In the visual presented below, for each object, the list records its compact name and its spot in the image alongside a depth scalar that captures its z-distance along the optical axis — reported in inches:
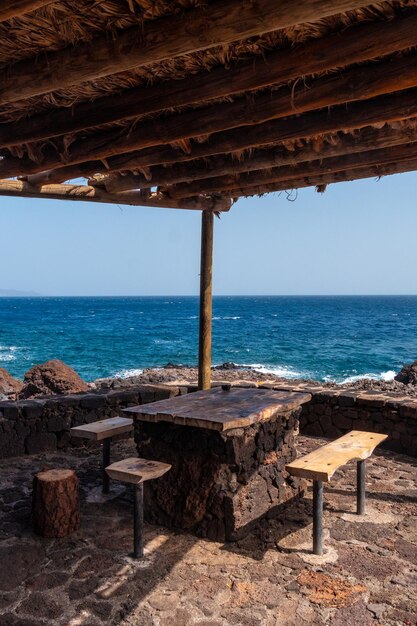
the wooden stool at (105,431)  192.1
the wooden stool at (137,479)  150.3
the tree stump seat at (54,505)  162.6
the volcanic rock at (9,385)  535.8
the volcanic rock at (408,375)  644.1
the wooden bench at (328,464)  148.9
